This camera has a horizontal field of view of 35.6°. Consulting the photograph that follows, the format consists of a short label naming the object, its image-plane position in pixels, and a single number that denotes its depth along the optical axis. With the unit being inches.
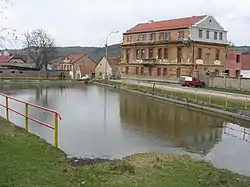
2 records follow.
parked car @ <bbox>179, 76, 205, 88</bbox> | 2001.7
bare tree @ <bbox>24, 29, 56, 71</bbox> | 3491.6
